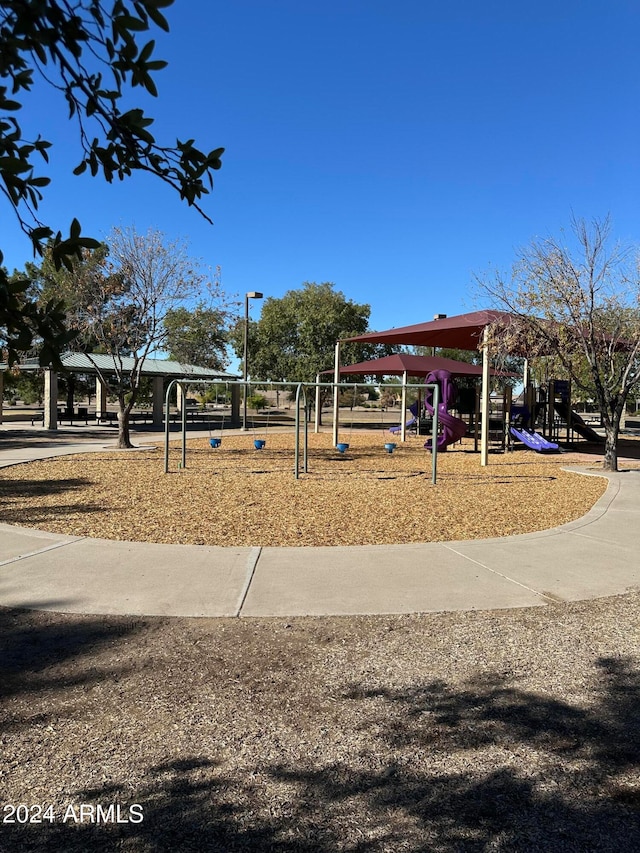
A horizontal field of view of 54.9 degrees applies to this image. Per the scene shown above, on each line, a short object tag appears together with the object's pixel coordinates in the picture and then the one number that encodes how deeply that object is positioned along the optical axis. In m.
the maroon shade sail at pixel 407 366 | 24.58
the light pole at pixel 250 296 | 26.72
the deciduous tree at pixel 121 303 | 16.75
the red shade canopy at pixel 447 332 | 16.64
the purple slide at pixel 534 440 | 18.94
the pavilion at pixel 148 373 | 27.86
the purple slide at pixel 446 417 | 17.30
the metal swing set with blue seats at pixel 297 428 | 12.34
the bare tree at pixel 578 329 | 14.16
